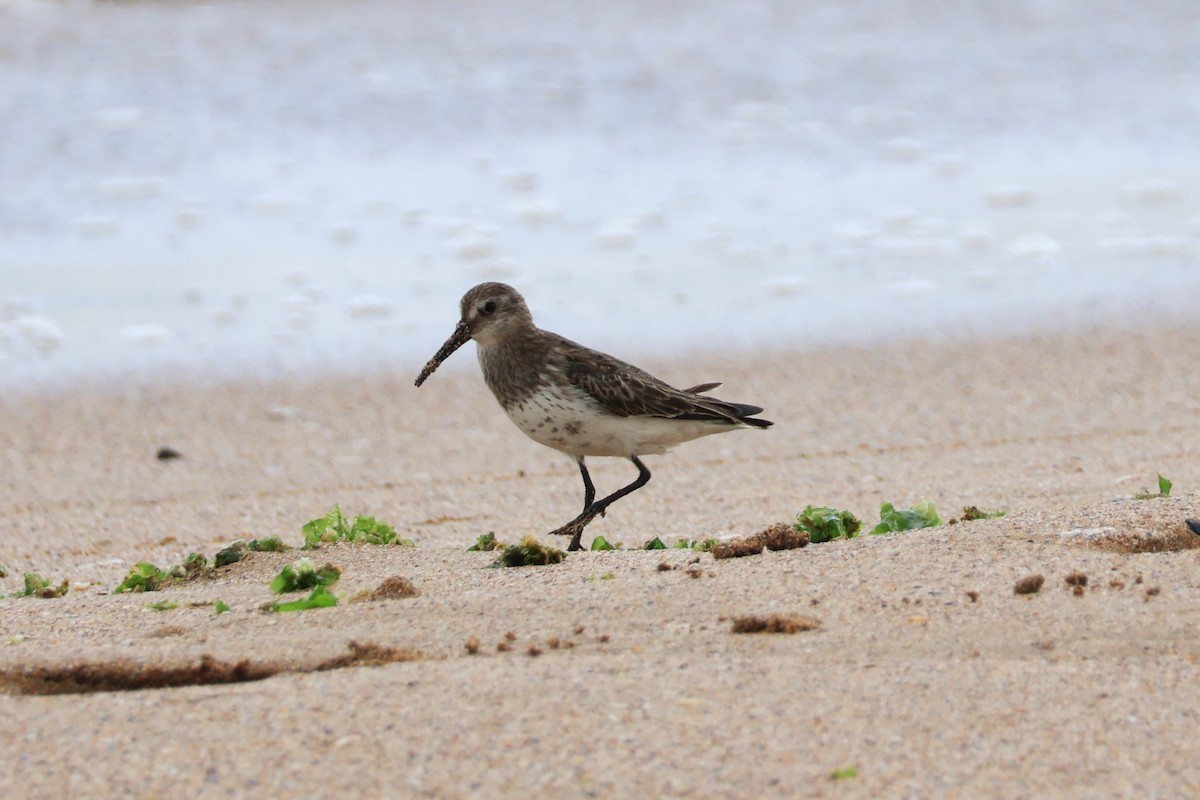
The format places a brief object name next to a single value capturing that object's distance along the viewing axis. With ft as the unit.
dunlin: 37.17
